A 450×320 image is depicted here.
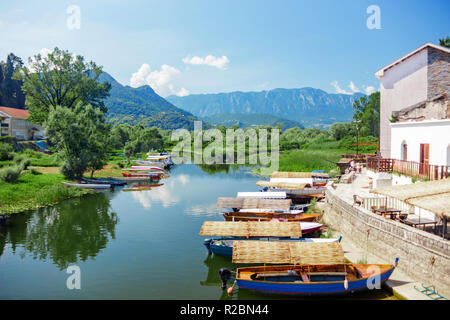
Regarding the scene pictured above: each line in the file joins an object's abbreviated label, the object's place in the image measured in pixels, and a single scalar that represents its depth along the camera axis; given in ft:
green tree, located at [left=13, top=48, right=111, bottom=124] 213.05
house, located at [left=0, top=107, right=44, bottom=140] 235.20
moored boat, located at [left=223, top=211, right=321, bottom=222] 85.15
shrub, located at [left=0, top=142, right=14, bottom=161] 160.91
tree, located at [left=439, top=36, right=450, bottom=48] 175.40
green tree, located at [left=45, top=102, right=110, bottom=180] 148.05
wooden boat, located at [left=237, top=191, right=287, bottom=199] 102.95
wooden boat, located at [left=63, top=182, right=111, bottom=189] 138.70
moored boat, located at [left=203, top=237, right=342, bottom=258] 66.54
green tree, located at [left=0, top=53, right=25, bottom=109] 327.26
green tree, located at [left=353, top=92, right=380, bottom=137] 327.26
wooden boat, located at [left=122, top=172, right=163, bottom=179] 176.45
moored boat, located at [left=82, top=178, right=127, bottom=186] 153.20
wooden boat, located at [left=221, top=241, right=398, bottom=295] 49.88
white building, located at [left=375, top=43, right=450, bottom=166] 69.67
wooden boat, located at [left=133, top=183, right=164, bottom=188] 154.16
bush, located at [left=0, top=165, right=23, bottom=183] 119.65
